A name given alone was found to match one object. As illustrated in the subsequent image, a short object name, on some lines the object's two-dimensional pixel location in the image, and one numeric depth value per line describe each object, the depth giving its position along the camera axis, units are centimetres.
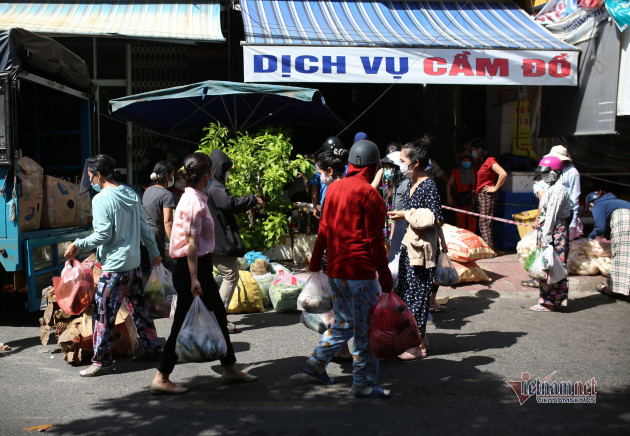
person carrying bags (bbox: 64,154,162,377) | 494
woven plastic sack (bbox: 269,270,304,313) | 715
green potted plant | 834
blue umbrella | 812
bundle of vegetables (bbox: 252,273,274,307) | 749
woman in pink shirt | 448
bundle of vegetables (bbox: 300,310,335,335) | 522
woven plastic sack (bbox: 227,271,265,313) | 715
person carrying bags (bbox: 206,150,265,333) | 609
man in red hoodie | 438
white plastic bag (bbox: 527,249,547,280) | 689
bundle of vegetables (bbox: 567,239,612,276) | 854
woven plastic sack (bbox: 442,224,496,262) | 849
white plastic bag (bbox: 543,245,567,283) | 682
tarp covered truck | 606
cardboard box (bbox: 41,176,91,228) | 678
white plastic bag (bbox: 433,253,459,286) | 585
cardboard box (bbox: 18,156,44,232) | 625
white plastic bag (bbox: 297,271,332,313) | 470
